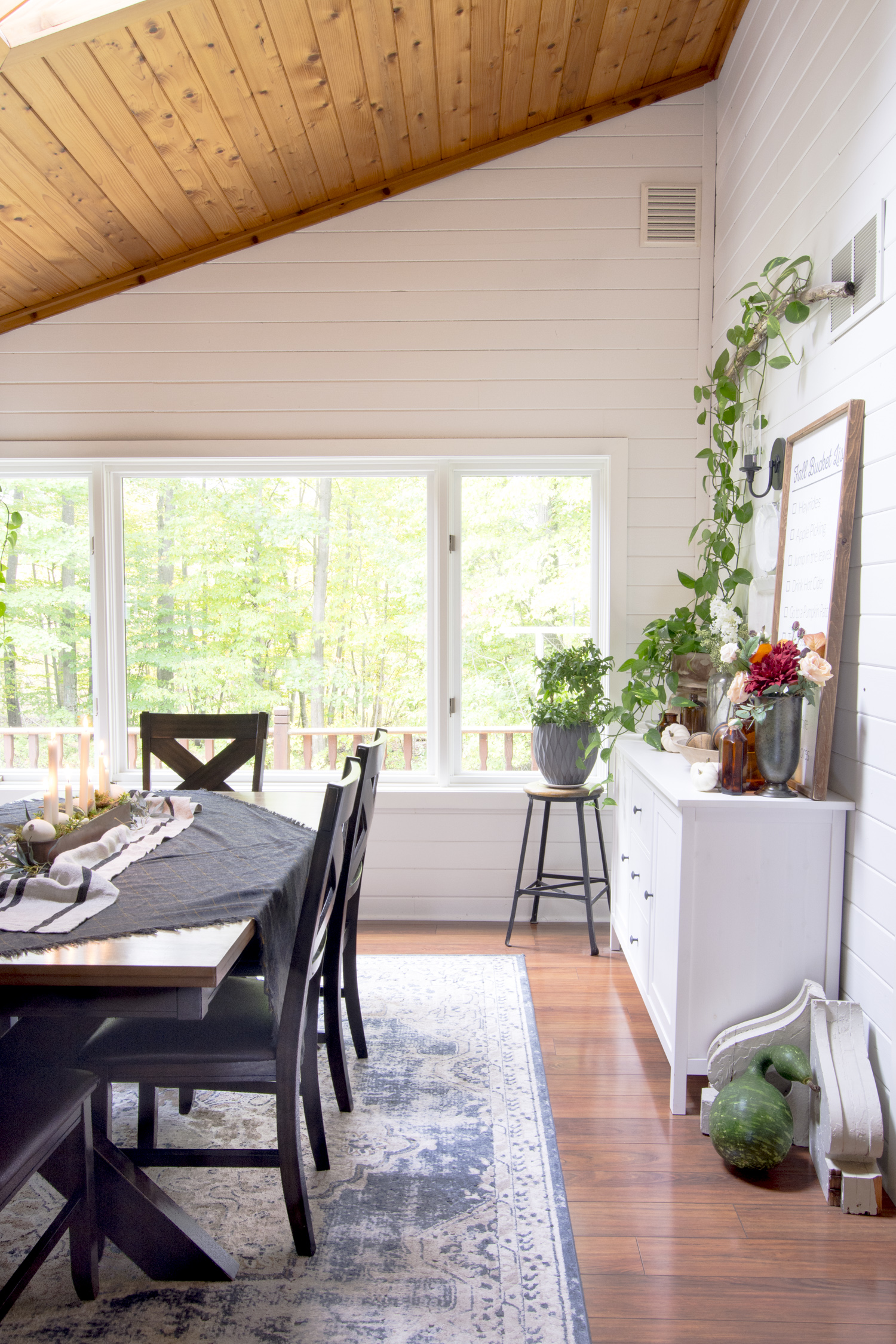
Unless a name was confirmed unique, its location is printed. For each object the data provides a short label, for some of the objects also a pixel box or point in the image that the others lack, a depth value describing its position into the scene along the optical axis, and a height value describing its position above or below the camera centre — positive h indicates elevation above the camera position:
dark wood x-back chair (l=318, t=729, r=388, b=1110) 2.27 -0.78
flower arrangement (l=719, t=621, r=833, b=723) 2.23 -0.15
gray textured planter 3.51 -0.55
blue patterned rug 1.65 -1.32
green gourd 2.06 -1.18
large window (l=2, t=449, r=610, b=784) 3.94 +0.05
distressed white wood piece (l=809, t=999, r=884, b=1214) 1.98 -1.14
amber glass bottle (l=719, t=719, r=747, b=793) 2.39 -0.39
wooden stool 3.47 -1.05
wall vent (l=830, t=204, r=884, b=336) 2.17 +0.87
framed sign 2.30 +0.20
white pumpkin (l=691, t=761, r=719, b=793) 2.43 -0.44
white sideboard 2.32 -0.76
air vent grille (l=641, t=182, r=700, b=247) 3.72 +1.67
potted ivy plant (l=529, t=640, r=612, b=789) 3.50 -0.39
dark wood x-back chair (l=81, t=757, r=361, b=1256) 1.79 -0.89
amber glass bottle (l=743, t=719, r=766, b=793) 2.41 -0.42
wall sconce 2.86 +0.48
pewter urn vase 2.32 -0.31
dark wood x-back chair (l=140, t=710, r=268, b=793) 3.16 -0.47
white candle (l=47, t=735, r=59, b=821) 1.89 -0.34
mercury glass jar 3.18 -0.33
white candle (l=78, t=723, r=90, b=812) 2.08 -0.38
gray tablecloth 1.66 -0.58
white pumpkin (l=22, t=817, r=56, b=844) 1.88 -0.47
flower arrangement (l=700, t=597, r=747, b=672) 2.76 -0.06
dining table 1.46 -0.62
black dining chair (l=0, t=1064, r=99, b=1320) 1.44 -0.89
